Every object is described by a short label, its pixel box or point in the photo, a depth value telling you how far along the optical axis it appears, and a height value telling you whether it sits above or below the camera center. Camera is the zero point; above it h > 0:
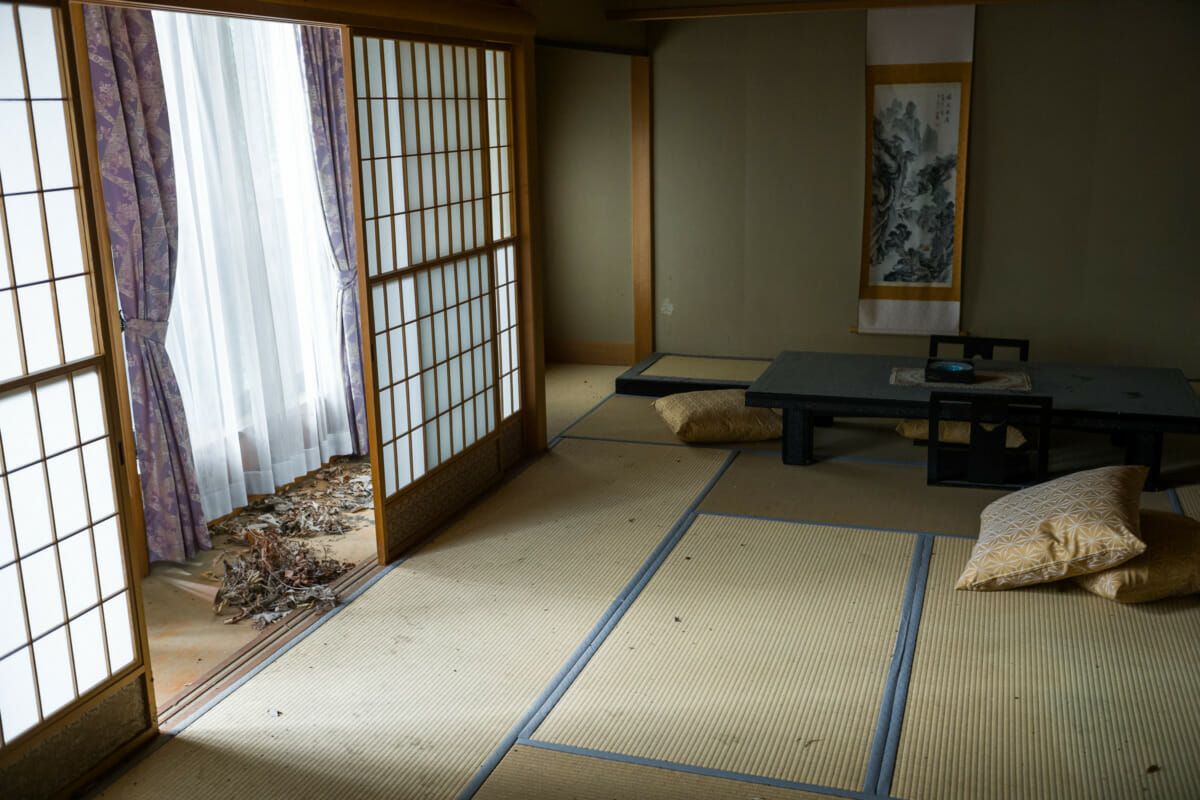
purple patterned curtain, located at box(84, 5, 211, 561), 3.99 -0.24
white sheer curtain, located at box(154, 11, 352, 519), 4.59 -0.41
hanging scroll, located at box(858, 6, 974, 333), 6.44 -0.07
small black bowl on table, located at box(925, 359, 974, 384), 5.26 -1.05
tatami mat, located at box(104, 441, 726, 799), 2.94 -1.60
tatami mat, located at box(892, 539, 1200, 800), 2.80 -1.60
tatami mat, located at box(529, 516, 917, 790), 2.99 -1.59
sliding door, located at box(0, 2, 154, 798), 2.61 -0.69
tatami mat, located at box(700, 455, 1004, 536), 4.62 -1.53
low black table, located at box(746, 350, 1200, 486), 4.82 -1.14
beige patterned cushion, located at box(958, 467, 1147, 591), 3.68 -1.34
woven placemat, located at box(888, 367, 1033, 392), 5.16 -1.10
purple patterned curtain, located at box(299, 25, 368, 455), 5.25 +0.03
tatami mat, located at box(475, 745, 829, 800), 2.77 -1.61
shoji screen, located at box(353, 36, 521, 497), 4.30 -0.31
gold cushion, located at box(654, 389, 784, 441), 5.70 -1.36
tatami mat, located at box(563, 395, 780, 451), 5.92 -1.47
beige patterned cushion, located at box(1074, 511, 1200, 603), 3.68 -1.44
